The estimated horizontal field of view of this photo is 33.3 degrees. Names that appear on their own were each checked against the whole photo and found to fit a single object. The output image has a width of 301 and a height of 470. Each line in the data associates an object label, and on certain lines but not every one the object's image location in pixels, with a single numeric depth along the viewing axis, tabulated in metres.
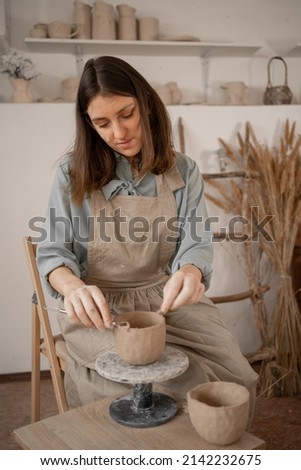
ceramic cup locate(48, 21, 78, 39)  2.48
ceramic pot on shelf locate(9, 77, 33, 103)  2.48
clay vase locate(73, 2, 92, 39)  2.53
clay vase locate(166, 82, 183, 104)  2.65
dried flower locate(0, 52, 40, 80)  2.51
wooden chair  1.62
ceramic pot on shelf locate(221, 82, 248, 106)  2.71
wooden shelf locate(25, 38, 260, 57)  2.52
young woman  1.33
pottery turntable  1.04
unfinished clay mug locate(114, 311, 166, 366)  1.06
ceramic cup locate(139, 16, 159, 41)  2.61
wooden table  0.99
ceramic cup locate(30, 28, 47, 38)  2.48
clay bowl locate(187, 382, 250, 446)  0.93
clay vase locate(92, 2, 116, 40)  2.54
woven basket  2.77
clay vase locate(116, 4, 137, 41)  2.57
